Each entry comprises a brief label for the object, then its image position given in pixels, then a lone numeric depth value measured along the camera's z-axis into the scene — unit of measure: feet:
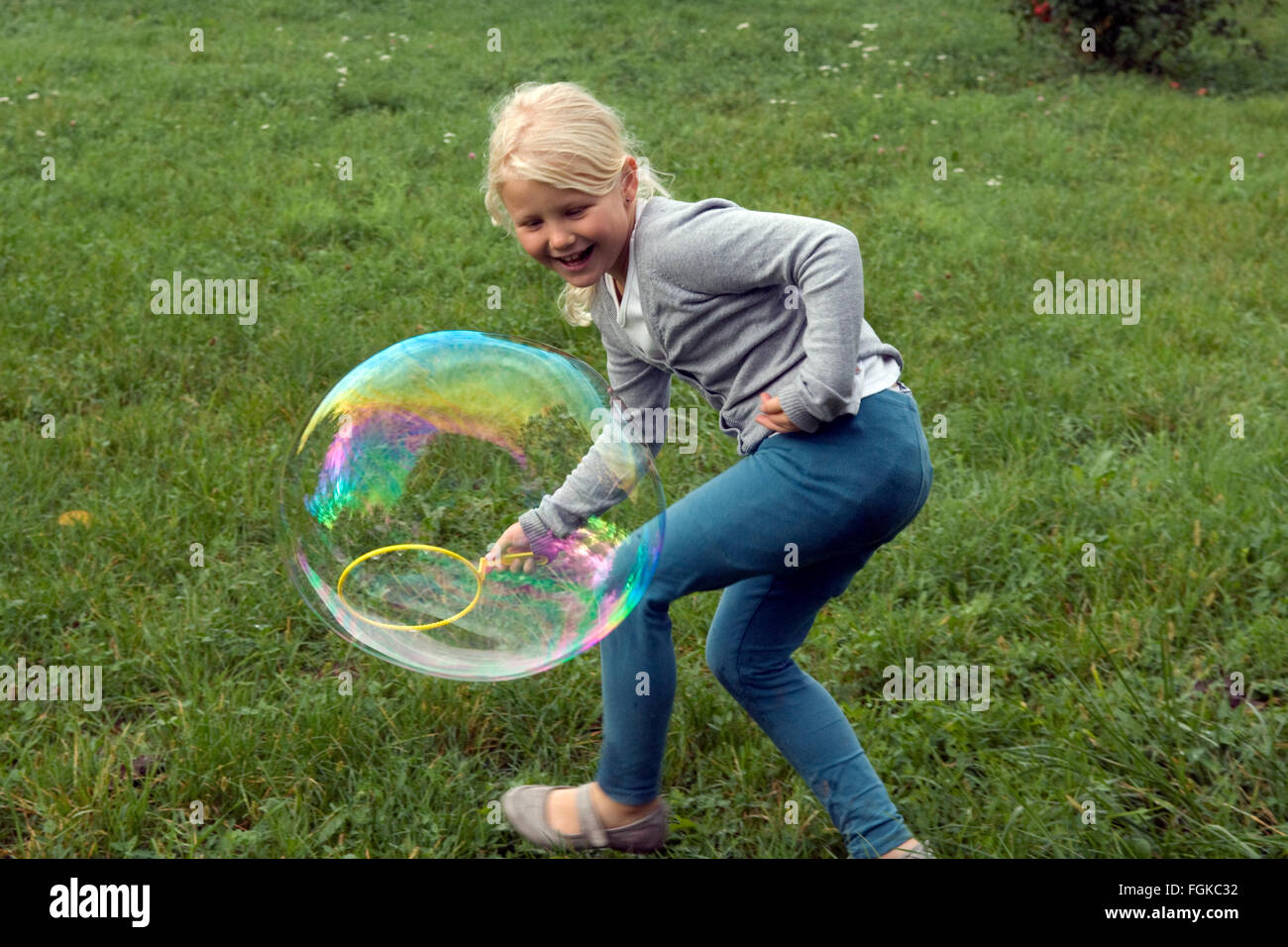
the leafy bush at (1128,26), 36.37
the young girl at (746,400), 7.39
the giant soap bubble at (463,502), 8.30
